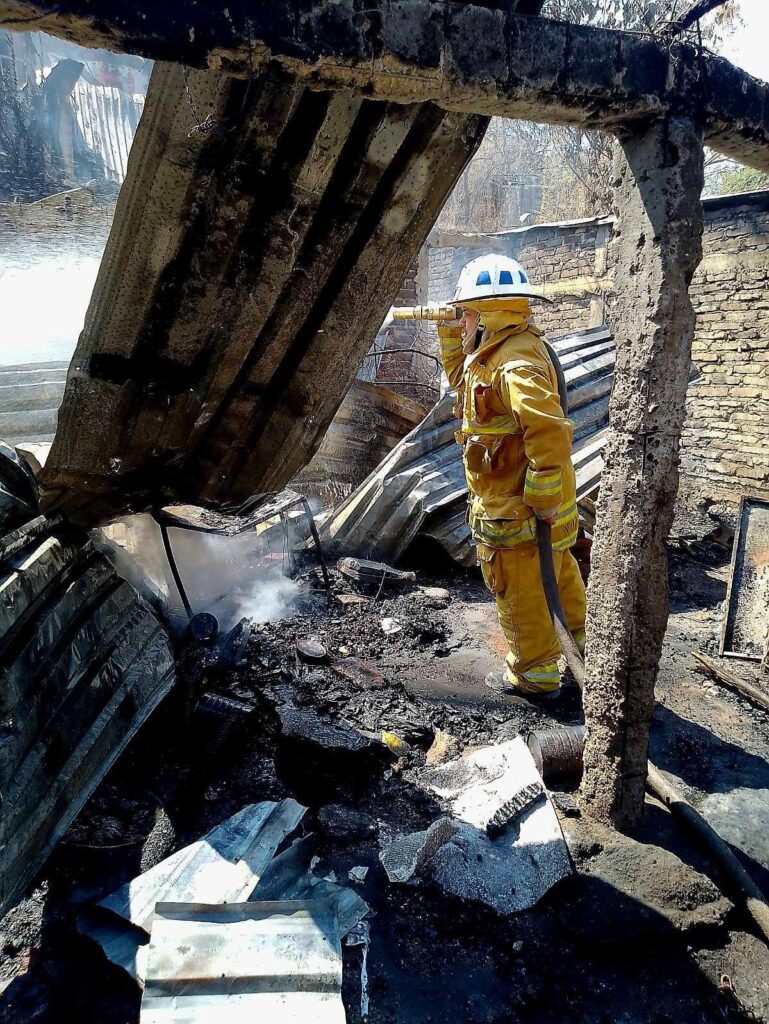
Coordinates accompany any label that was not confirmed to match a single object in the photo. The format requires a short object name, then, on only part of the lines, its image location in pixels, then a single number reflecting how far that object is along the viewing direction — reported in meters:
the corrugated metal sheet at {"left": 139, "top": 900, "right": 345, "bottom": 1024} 1.78
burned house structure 1.65
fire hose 2.35
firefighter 3.24
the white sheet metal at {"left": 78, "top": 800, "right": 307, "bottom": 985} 2.09
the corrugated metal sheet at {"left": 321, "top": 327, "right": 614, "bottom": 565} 5.89
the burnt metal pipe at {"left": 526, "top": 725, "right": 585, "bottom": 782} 3.03
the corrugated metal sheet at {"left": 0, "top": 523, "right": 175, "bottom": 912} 2.10
